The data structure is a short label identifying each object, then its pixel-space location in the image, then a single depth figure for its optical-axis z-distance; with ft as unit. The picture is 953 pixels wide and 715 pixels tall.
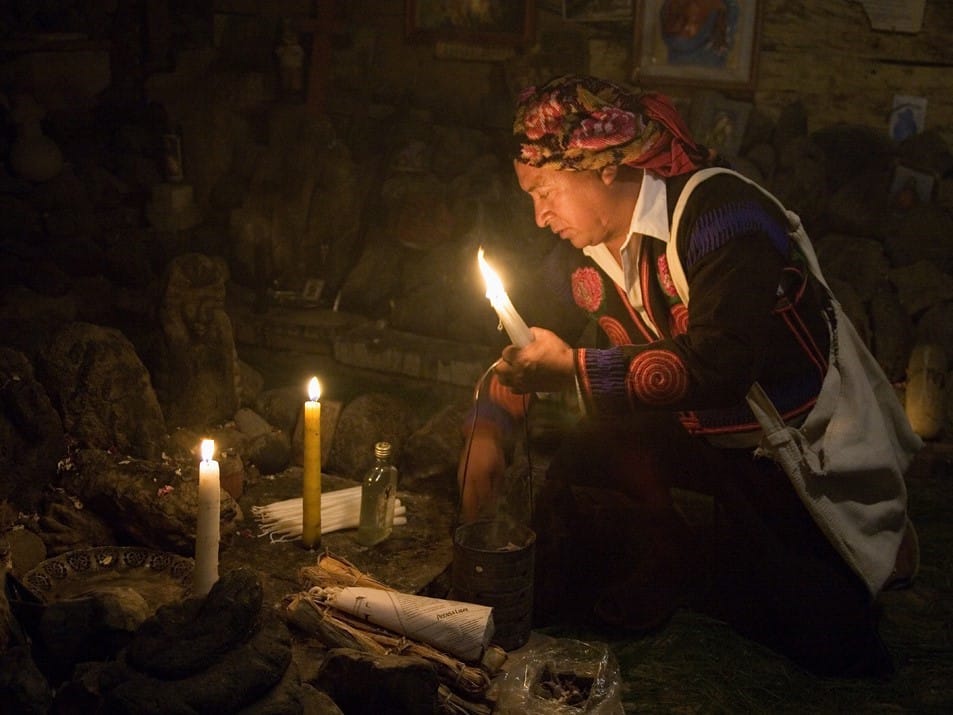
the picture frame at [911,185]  21.91
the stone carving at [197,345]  14.98
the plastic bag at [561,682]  10.01
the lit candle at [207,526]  9.91
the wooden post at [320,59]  23.15
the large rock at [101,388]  13.37
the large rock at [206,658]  7.57
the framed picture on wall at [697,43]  22.29
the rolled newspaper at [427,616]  10.07
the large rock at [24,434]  12.45
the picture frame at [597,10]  22.29
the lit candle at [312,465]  11.85
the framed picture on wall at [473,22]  22.63
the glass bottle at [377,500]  12.53
